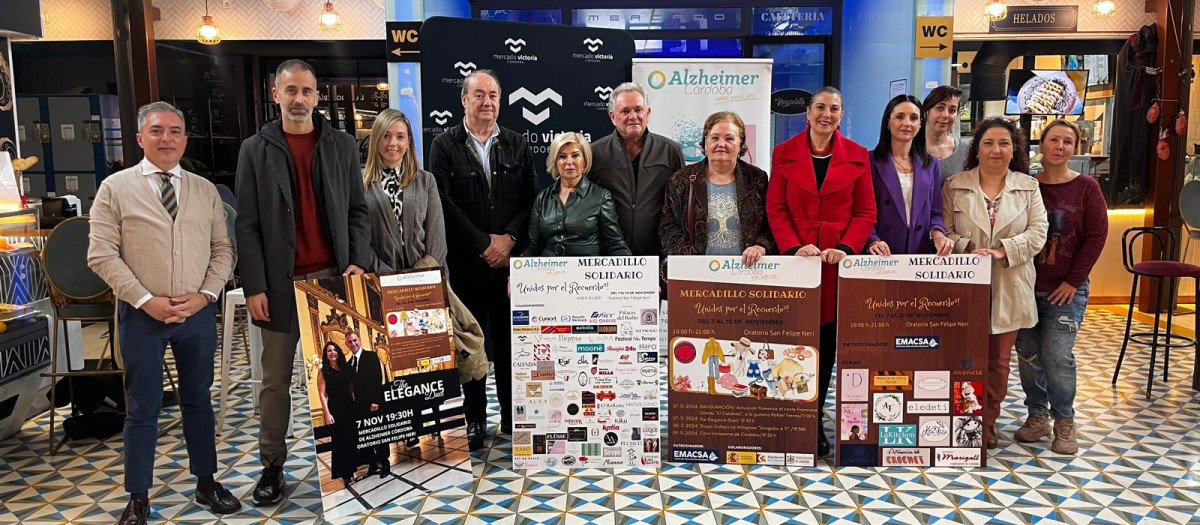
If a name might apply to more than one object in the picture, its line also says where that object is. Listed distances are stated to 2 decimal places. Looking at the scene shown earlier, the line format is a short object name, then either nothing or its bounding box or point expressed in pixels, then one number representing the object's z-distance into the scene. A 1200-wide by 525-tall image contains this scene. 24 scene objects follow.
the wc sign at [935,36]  6.30
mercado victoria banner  5.29
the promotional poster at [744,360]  3.64
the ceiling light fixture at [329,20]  7.85
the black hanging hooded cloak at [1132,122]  7.30
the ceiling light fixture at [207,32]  7.72
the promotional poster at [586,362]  3.63
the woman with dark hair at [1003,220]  3.70
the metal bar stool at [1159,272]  4.91
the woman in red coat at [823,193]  3.65
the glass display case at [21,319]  4.16
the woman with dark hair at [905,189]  3.74
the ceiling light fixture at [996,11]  7.49
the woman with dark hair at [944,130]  4.04
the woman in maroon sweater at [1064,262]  3.80
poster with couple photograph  3.28
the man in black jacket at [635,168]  3.92
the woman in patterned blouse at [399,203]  3.59
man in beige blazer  3.03
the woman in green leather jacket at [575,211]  3.71
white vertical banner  6.02
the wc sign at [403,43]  6.01
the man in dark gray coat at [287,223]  3.24
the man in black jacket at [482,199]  3.91
